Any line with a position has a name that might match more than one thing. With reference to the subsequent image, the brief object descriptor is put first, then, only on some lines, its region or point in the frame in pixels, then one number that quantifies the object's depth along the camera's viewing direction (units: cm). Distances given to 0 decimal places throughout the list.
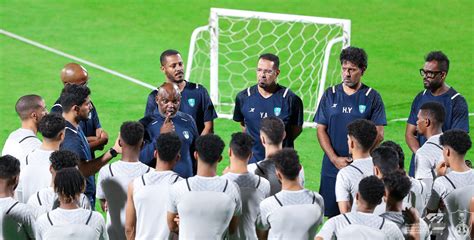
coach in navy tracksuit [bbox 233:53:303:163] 1791
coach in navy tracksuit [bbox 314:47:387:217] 1755
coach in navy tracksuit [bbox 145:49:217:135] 1861
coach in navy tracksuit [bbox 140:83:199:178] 1614
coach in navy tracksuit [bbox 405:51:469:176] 1803
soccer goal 2809
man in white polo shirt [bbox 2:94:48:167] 1594
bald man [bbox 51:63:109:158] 1792
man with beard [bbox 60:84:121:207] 1547
